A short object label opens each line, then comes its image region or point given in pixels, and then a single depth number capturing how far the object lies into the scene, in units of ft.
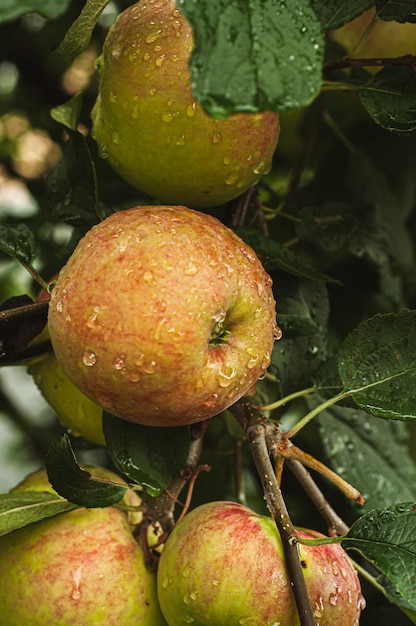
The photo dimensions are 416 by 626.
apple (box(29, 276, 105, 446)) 2.63
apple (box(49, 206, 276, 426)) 2.35
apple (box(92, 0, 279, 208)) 2.44
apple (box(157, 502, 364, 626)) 2.40
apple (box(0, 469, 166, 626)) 2.48
